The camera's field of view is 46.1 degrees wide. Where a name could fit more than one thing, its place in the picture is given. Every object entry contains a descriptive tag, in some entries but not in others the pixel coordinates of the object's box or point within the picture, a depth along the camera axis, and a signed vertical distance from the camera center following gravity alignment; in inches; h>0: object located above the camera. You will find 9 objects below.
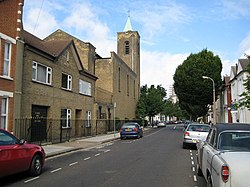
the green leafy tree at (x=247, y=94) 629.6 +44.0
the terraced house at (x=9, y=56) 623.5 +127.0
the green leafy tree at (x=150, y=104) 2568.9 +90.5
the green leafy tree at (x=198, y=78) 1713.8 +213.8
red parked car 310.5 -48.9
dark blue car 1080.2 -61.9
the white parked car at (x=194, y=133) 669.3 -42.2
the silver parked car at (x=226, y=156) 185.3 -30.6
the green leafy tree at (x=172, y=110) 4579.7 +72.0
